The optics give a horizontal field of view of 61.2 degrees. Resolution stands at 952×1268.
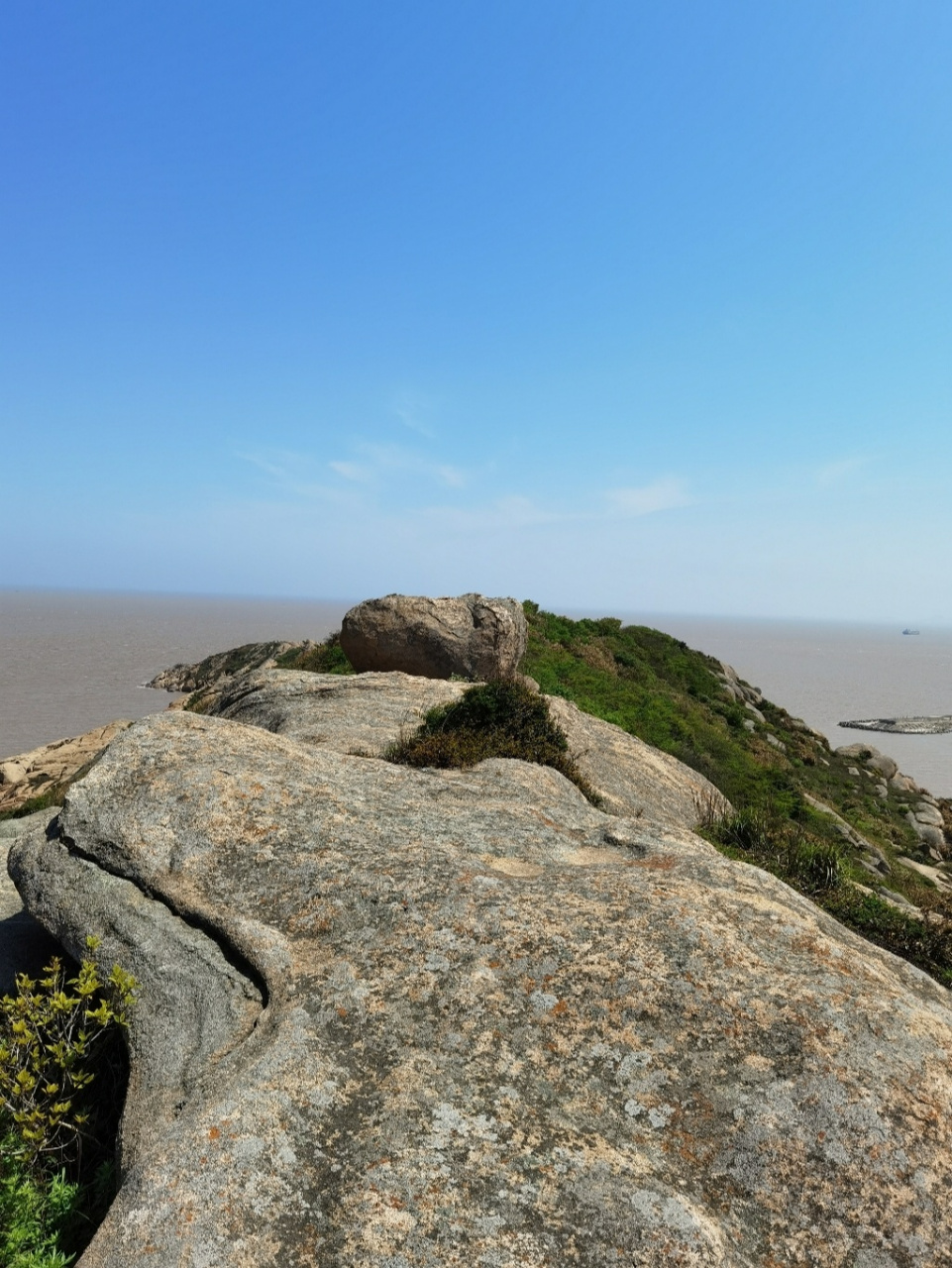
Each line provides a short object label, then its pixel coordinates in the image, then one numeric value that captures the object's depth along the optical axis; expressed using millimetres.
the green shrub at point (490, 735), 11688
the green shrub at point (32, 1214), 4496
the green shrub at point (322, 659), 24875
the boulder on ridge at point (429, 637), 21891
